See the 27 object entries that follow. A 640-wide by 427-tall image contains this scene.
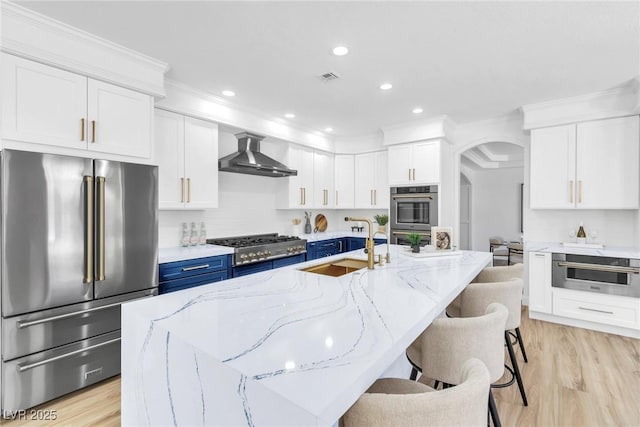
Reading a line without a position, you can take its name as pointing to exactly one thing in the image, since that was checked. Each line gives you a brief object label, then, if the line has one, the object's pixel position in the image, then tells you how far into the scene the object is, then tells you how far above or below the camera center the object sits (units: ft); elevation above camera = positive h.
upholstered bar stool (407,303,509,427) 4.52 -1.89
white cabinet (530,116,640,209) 11.43 +1.83
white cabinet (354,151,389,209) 17.43 +1.78
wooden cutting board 18.37 -0.58
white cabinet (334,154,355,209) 18.22 +1.84
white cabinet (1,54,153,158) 6.88 +2.46
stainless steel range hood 12.34 +2.04
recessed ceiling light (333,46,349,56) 8.25 +4.25
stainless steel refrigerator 6.51 -1.21
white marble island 2.54 -1.34
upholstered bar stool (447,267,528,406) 6.54 -1.80
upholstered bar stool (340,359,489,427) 2.69 -1.66
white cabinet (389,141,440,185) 14.79 +2.39
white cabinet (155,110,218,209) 10.49 +1.81
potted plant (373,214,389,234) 16.93 -0.37
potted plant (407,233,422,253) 8.99 -0.81
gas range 11.45 -1.30
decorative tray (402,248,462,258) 8.63 -1.11
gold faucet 7.14 -0.87
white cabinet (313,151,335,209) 17.01 +1.79
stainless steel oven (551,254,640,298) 10.57 -2.10
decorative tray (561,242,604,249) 12.06 -1.22
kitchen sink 8.22 -1.39
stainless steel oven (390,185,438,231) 14.88 +0.26
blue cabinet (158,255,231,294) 9.25 -1.86
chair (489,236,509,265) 23.97 -2.86
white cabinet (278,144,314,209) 15.57 +1.54
